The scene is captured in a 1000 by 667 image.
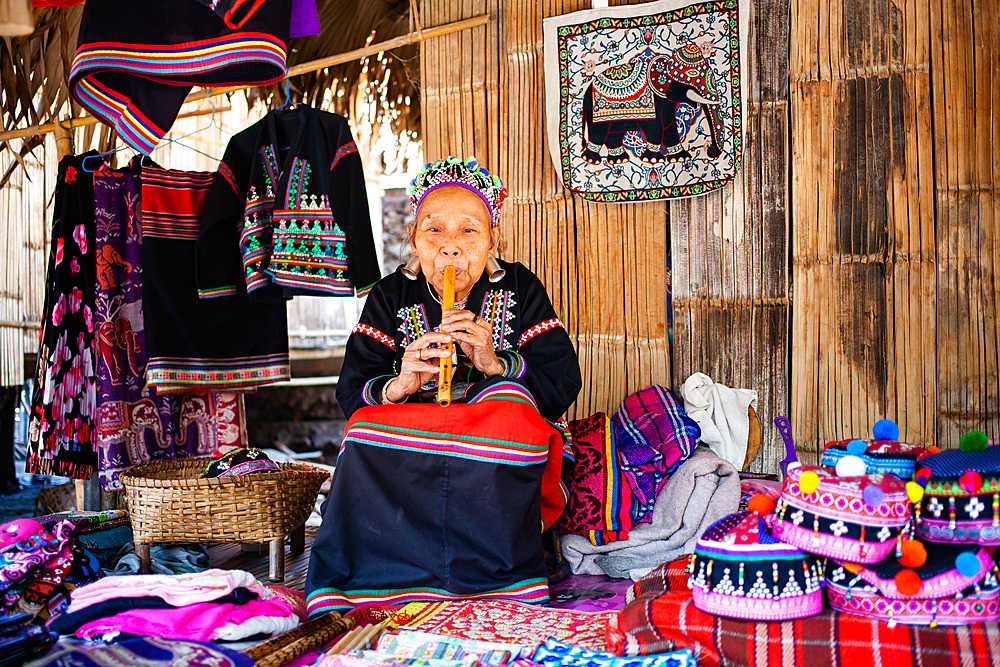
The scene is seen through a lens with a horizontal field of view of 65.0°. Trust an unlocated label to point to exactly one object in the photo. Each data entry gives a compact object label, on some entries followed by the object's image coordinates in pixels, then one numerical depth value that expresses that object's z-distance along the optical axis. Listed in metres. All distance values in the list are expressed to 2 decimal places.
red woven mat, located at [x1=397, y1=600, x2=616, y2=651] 1.96
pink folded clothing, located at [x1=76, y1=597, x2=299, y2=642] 1.90
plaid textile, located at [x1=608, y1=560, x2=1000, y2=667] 1.57
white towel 3.08
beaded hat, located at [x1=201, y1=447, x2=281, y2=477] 2.76
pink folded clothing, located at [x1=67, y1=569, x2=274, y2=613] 2.00
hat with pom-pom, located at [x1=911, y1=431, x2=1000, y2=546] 1.61
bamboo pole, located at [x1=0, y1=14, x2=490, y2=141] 3.38
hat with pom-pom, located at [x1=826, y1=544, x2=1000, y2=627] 1.60
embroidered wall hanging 3.27
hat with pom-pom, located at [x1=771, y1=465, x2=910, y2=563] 1.64
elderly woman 2.29
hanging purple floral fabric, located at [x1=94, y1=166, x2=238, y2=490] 3.37
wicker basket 2.65
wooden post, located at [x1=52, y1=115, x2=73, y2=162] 3.65
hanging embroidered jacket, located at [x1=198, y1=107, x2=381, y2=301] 3.36
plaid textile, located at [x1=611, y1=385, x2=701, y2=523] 2.84
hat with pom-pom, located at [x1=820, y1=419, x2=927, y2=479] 1.78
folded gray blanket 2.68
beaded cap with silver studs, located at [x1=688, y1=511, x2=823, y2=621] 1.69
